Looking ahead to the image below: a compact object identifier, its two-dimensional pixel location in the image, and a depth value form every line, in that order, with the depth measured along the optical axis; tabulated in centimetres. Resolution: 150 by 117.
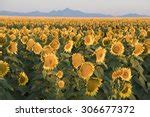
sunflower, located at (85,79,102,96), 479
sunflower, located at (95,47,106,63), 583
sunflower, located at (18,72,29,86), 566
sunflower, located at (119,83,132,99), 501
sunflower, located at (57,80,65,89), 497
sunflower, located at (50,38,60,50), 654
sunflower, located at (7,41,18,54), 653
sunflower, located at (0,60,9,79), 535
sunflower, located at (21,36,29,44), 802
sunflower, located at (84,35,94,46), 734
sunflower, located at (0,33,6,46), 701
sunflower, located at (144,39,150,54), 726
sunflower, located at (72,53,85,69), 506
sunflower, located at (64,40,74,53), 665
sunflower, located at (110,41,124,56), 635
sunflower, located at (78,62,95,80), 480
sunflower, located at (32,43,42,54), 634
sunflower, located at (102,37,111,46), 773
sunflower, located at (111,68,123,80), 502
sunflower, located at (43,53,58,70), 527
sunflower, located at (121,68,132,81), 508
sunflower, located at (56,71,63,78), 519
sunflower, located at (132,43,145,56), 673
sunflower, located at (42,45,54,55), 591
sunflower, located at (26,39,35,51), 697
